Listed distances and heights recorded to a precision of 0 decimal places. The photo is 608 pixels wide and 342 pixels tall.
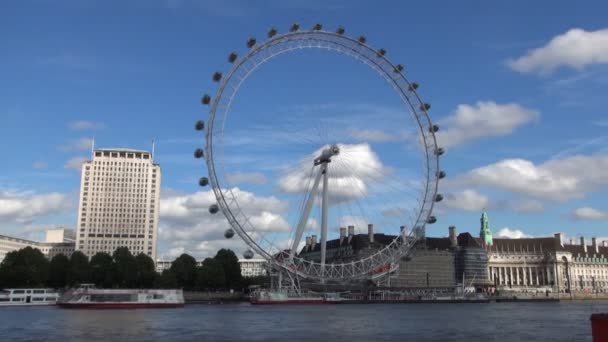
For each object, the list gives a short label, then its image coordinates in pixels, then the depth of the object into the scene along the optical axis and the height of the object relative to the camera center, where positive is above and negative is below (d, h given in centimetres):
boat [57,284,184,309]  8831 -255
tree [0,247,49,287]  10981 +217
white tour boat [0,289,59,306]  9475 -244
